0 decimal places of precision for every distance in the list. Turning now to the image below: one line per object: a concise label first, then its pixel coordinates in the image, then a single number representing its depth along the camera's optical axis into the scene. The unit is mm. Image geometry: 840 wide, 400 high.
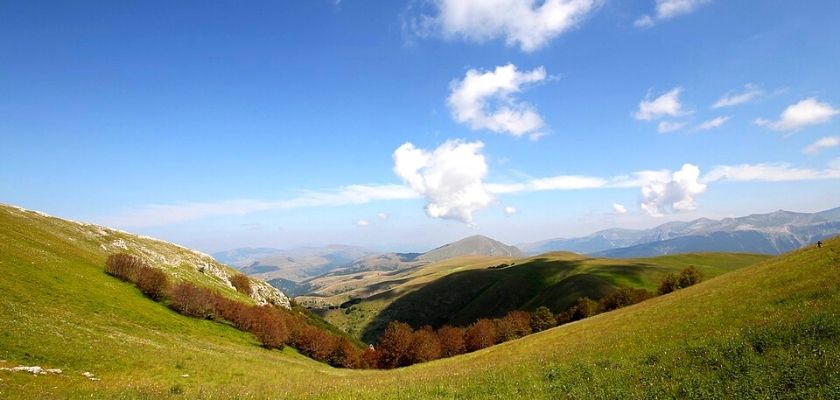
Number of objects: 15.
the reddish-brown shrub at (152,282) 64625
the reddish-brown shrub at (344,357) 87375
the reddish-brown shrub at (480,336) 111312
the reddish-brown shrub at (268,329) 68688
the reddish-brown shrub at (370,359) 96250
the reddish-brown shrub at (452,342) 105375
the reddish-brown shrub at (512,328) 118000
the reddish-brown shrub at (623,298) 115562
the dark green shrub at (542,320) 122688
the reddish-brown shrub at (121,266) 65062
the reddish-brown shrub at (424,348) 93938
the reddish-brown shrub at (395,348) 95375
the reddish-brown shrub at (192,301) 64750
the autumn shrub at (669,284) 112875
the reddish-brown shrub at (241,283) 114562
